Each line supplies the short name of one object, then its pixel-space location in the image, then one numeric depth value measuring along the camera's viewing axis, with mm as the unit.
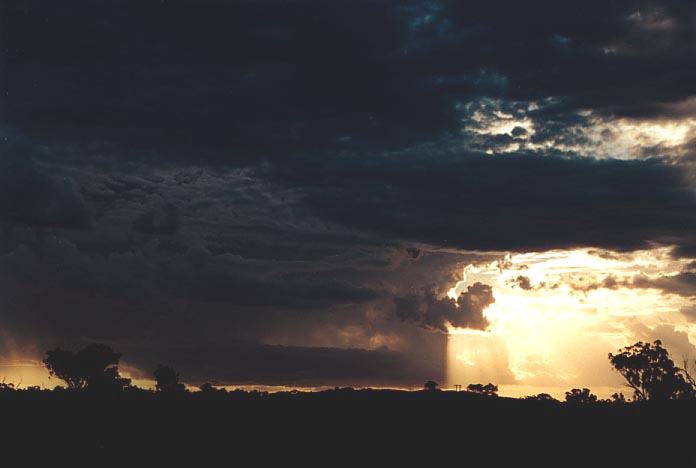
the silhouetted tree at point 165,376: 125812
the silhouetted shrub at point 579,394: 132925
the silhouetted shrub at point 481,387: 127212
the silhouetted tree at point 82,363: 116000
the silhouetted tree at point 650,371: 116625
